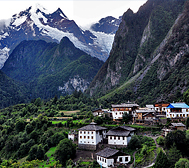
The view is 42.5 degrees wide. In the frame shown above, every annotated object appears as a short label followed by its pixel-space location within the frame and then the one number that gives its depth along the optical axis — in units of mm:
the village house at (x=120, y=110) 86812
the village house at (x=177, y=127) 67900
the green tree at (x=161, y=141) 60291
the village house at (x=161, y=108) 94925
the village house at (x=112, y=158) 57094
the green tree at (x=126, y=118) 83406
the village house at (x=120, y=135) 66625
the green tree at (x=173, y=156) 49438
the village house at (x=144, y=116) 81500
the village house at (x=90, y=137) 69500
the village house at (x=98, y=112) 98169
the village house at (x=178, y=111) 81500
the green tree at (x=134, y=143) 63812
